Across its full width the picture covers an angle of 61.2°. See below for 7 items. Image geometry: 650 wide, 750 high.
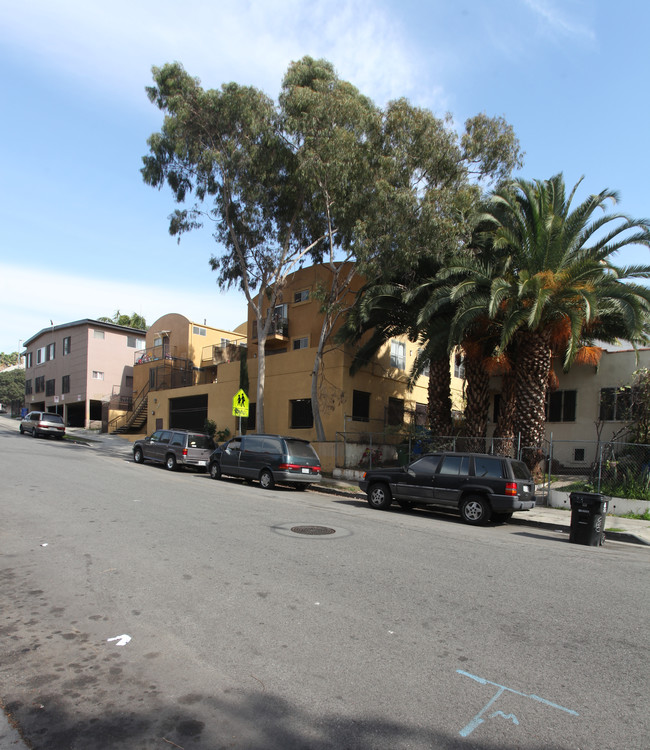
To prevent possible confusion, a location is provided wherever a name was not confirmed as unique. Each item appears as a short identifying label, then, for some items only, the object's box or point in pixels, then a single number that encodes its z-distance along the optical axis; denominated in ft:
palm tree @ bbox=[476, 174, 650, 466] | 51.67
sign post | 73.51
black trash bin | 34.88
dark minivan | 56.03
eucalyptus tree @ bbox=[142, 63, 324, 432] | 74.79
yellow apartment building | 79.25
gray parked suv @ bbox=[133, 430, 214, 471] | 69.21
